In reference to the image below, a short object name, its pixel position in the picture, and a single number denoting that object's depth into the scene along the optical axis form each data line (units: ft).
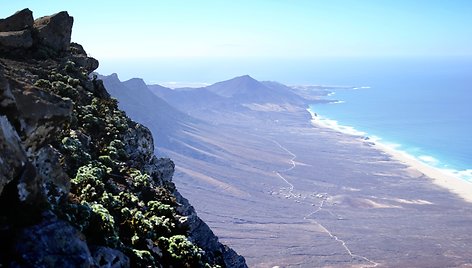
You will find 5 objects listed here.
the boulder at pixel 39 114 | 45.70
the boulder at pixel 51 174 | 50.11
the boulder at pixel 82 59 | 122.83
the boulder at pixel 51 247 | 38.75
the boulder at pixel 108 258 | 45.97
